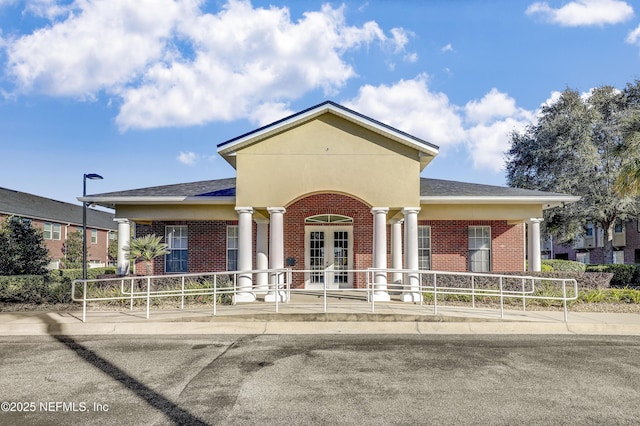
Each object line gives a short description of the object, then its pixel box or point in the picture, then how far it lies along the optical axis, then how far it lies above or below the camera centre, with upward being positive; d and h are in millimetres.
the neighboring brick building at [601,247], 35938 -1020
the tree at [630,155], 15289 +3095
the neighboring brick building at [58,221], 34000 +1693
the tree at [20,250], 18172 -405
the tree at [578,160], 26609 +5064
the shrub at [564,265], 23328 -1597
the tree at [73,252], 34094 -976
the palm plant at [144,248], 14492 -296
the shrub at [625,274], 21875 -1947
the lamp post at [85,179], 16852 +2477
